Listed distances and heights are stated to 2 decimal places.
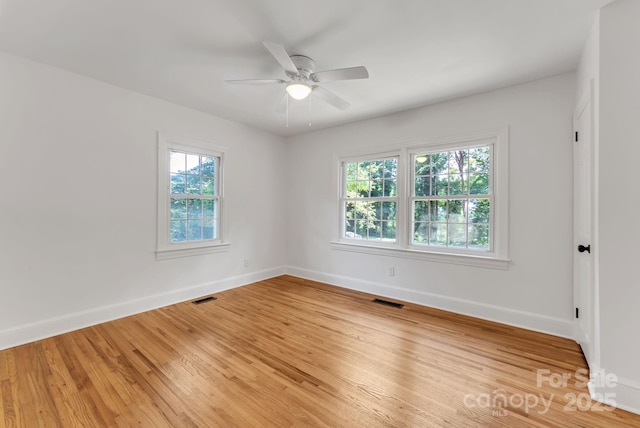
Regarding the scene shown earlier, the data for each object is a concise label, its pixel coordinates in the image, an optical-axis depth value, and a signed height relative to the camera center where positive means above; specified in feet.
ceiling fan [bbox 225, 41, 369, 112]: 6.89 +3.85
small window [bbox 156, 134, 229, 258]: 11.60 +0.77
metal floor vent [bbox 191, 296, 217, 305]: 12.02 -3.89
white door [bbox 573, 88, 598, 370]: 6.60 -0.49
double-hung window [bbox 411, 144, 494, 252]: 10.75 +0.69
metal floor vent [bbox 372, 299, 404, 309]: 11.68 -3.91
